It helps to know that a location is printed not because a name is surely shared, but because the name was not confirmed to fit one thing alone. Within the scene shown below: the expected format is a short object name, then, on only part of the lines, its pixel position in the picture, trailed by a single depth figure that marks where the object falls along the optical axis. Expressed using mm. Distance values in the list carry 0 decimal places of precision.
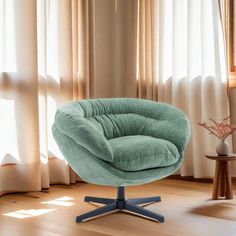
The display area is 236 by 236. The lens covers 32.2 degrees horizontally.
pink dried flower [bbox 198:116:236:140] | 3113
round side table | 3068
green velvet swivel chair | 2314
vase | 3078
